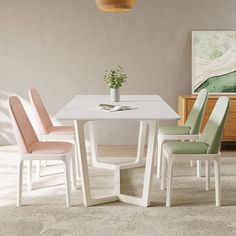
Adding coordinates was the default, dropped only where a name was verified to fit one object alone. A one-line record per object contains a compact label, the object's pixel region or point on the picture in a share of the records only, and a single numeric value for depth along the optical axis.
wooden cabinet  5.81
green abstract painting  6.13
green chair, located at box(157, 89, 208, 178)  4.55
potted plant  4.57
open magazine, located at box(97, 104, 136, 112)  3.91
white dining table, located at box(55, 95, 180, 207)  3.55
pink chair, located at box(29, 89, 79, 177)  4.59
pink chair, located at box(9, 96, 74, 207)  3.65
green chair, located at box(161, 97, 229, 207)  3.67
